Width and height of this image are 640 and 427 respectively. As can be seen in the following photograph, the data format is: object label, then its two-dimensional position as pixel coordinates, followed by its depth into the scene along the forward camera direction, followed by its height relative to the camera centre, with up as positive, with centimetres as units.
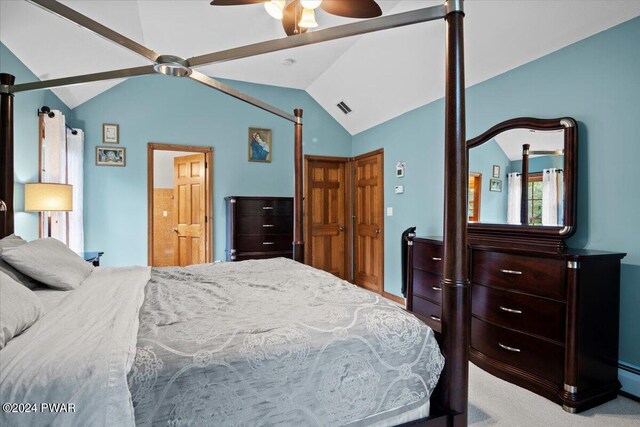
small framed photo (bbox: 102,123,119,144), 445 +95
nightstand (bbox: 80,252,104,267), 349 -51
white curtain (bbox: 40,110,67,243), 343 +55
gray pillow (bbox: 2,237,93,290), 173 -30
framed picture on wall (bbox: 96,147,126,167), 444 +65
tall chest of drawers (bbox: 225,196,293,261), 443 -26
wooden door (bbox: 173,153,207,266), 496 -3
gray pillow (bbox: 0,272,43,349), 108 -35
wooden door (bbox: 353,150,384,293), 502 -20
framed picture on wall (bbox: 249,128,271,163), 514 +93
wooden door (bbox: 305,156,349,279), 556 -12
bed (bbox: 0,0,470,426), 100 -46
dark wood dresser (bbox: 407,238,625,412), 211 -75
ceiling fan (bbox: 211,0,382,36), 209 +122
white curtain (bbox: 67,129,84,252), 399 +29
